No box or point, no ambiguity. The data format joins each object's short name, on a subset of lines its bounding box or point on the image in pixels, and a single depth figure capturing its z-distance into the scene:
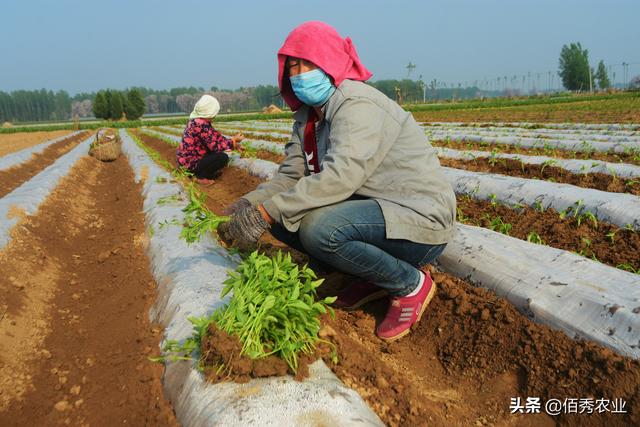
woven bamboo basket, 11.79
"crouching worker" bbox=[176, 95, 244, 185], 6.61
